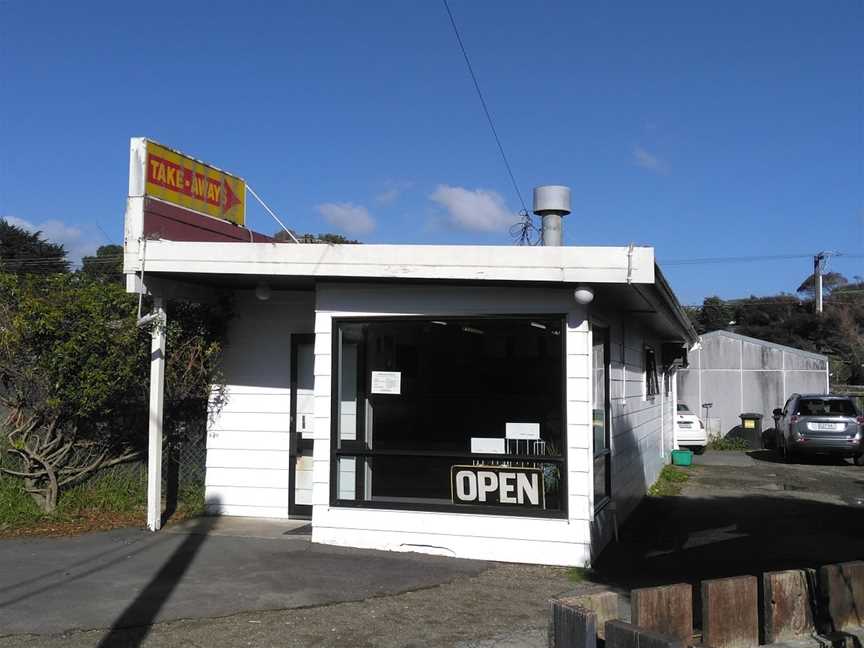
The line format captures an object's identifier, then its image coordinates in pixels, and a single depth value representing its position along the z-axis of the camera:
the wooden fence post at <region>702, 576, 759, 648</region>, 4.21
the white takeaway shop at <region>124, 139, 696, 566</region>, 7.60
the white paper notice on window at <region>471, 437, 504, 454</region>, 7.88
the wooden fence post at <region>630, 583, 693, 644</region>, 3.93
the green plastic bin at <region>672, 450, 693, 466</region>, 18.52
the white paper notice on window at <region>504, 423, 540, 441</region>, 7.83
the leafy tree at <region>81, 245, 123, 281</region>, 40.43
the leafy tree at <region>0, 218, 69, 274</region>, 42.59
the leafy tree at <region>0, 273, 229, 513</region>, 8.53
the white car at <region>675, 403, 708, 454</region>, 20.75
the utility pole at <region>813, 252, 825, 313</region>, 54.11
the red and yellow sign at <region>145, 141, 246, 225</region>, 8.75
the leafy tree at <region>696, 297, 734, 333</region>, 63.12
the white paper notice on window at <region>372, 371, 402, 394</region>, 8.37
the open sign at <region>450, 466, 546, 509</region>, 7.72
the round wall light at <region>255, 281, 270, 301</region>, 9.13
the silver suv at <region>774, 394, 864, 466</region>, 19.08
